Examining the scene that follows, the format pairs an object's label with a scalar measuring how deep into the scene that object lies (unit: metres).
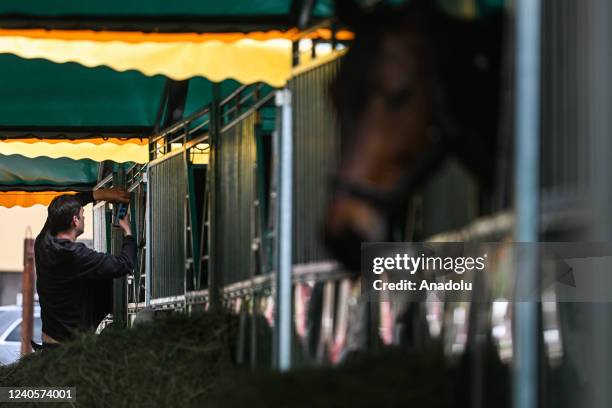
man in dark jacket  15.91
